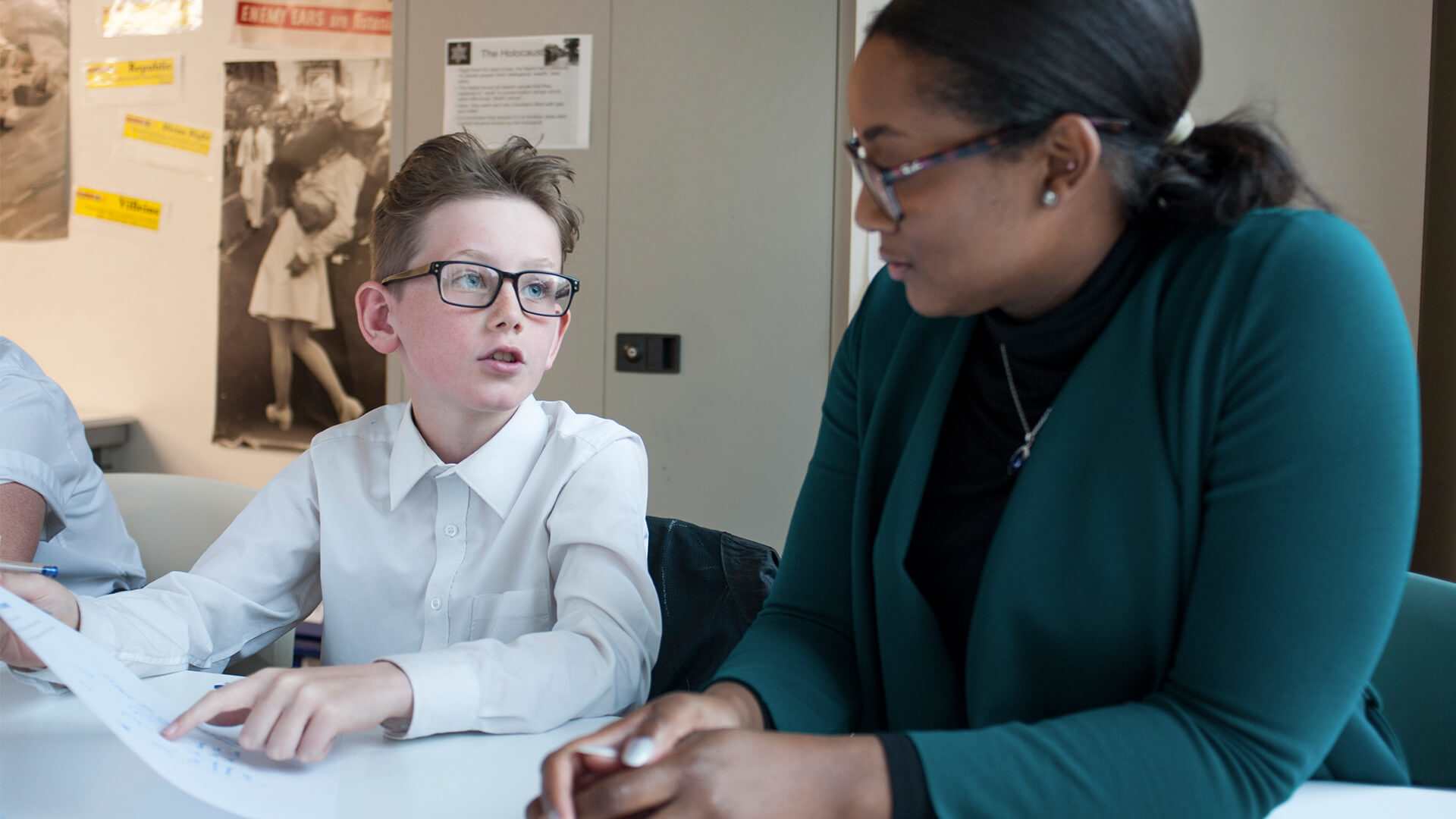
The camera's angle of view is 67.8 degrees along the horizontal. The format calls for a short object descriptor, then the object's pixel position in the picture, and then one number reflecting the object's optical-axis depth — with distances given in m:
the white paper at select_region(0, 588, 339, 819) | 0.71
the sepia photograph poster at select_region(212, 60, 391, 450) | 3.15
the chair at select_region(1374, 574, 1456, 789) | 1.01
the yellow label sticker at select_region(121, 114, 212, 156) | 3.32
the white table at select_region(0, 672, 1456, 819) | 0.77
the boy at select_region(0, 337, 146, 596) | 1.34
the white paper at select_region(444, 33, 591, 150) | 2.46
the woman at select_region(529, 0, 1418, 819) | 0.69
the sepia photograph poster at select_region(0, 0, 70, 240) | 3.49
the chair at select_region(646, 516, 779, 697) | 1.22
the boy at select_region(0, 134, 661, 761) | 1.17
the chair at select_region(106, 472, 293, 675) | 1.62
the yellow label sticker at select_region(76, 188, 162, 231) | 3.42
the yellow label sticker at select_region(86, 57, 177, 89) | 3.35
